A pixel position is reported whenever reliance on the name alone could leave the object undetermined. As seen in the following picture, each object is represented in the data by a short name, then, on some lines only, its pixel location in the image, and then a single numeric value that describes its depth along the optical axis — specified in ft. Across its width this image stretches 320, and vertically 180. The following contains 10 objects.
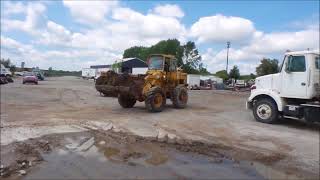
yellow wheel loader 34.14
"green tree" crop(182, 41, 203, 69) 234.44
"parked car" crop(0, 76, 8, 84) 90.01
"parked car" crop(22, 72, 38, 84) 99.09
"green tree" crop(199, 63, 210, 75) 230.48
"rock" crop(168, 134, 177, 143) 21.58
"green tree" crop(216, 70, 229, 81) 169.70
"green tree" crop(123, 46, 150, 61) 259.37
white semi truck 26.73
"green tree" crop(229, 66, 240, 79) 171.08
